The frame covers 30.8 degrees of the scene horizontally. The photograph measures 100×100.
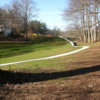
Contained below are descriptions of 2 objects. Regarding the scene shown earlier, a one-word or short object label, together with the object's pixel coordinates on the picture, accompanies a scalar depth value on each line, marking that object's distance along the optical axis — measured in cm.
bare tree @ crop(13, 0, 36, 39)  5760
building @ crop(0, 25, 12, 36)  5912
